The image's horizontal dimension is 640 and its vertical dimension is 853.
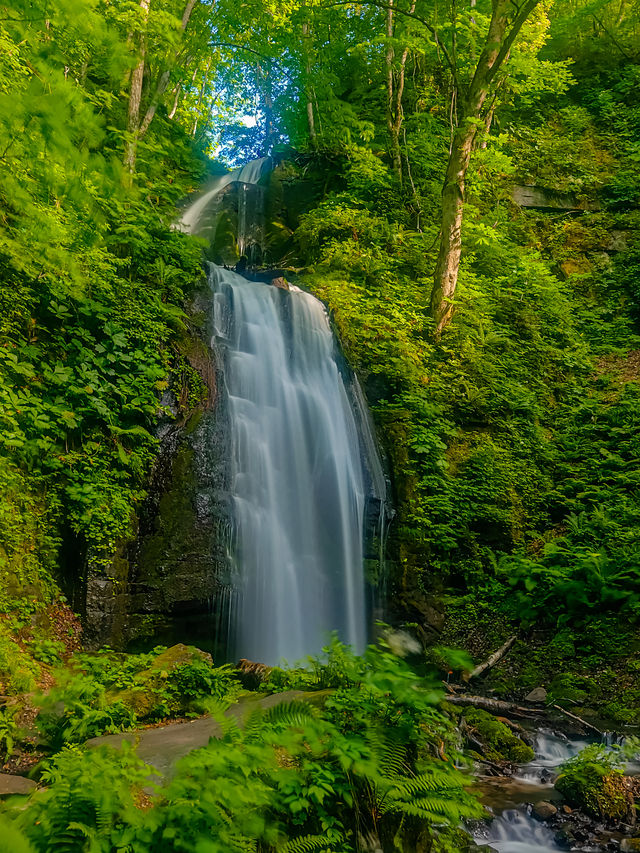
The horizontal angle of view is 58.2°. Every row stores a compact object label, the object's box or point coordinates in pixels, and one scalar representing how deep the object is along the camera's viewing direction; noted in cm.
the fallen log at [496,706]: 630
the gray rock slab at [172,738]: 298
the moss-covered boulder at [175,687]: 461
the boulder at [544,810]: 423
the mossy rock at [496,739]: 530
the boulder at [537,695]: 678
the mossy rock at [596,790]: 424
